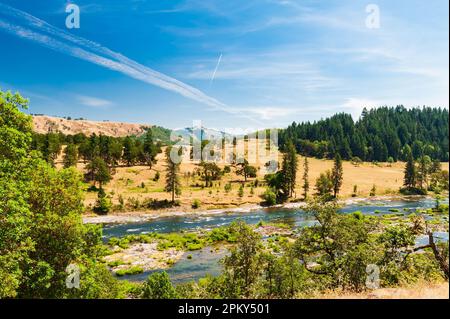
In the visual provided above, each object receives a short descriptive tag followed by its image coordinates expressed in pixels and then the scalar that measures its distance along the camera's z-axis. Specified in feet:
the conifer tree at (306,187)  359.54
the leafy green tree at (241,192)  336.53
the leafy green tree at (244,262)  83.56
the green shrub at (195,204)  307.78
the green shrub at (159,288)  87.63
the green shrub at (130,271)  141.99
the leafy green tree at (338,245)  77.05
